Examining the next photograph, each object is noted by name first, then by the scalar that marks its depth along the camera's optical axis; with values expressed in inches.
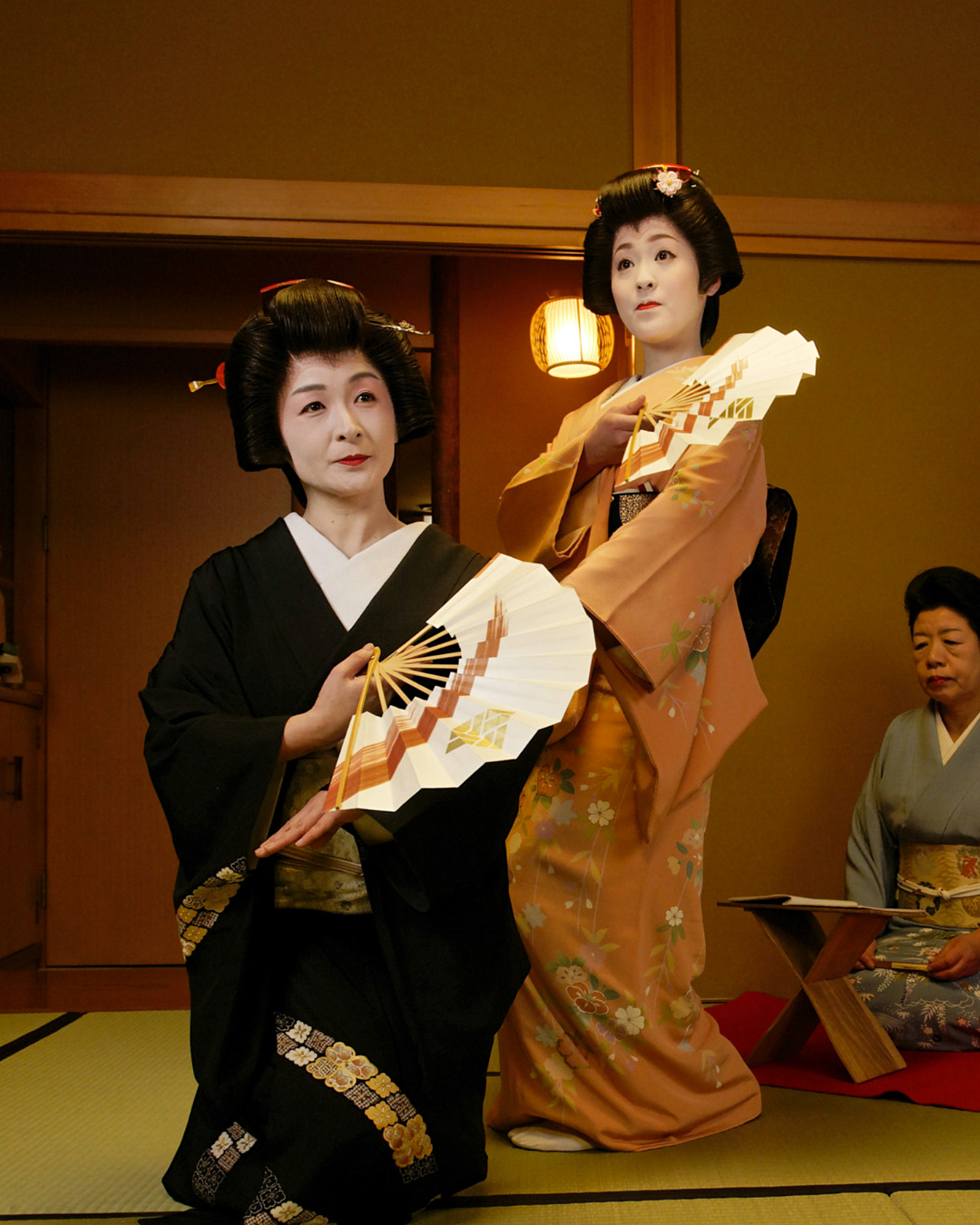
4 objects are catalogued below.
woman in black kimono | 59.8
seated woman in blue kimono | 101.9
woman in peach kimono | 75.1
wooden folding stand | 93.8
